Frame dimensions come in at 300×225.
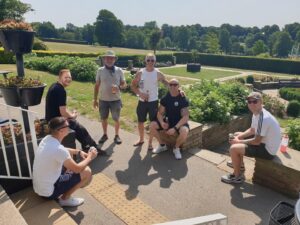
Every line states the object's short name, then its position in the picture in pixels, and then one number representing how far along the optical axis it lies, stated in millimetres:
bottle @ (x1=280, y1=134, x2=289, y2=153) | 3768
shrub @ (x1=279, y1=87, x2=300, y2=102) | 14587
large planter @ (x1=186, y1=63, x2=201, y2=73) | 26306
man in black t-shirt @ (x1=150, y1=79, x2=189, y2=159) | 4364
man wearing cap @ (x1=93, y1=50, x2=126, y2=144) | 4568
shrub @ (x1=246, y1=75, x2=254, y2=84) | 21601
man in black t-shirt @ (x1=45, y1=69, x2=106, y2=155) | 3682
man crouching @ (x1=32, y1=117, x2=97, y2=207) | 2702
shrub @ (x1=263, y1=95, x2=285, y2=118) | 9737
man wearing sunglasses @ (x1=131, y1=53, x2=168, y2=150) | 4489
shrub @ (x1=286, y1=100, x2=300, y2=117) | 11385
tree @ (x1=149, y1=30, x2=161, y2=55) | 46582
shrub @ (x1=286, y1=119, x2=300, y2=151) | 4885
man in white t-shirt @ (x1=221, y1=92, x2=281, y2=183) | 3550
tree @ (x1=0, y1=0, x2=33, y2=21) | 23522
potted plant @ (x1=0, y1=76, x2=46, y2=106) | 3404
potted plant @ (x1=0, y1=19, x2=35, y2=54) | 3425
